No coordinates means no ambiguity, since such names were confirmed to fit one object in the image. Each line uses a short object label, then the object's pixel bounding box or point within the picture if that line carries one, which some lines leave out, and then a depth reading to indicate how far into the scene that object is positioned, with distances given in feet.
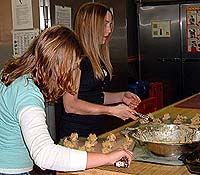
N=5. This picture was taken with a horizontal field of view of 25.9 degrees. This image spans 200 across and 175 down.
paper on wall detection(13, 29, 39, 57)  10.17
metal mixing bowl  5.16
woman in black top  7.80
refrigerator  16.88
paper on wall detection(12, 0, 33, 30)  10.09
